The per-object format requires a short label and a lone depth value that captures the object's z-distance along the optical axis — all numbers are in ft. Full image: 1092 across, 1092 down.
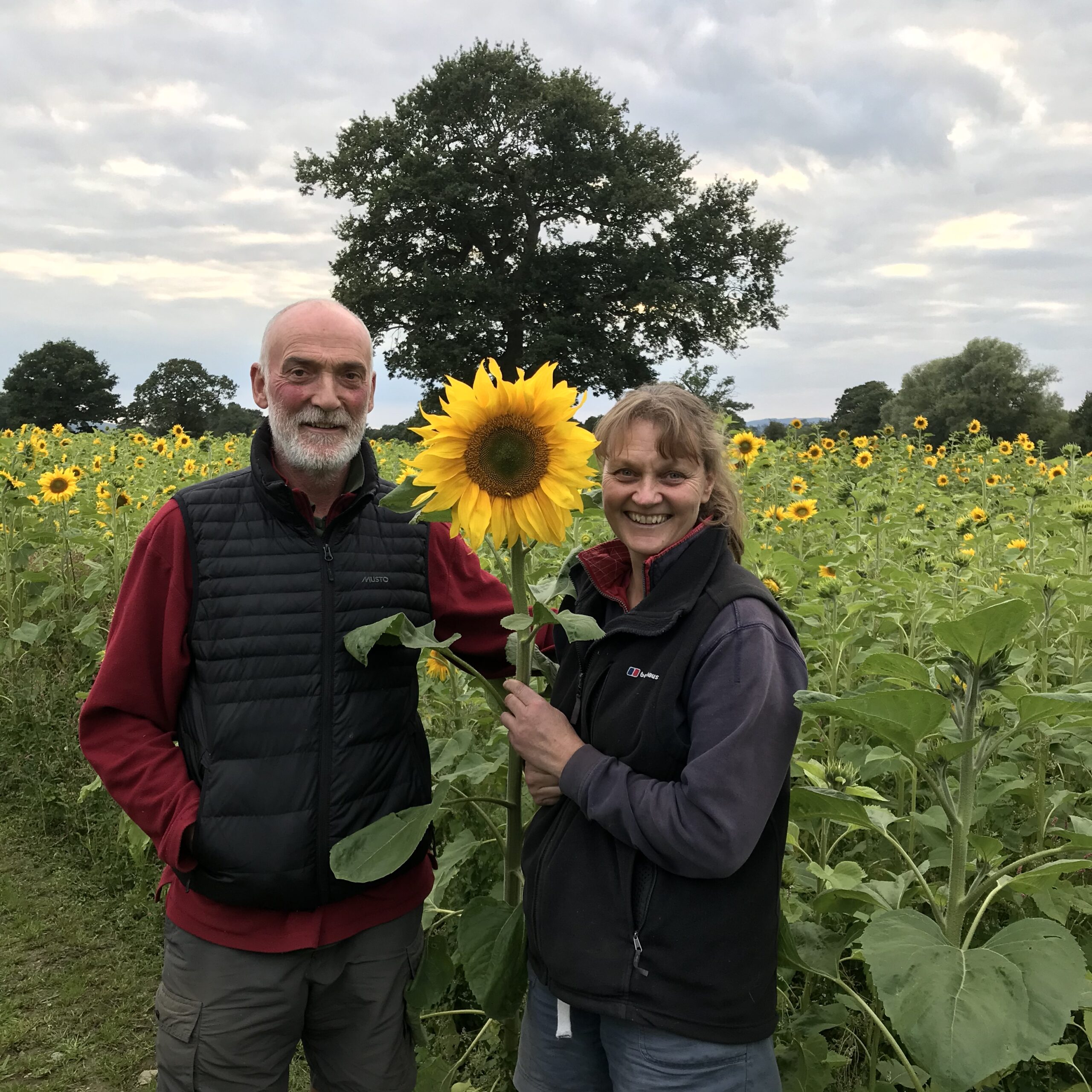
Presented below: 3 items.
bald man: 6.52
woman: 4.87
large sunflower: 5.42
